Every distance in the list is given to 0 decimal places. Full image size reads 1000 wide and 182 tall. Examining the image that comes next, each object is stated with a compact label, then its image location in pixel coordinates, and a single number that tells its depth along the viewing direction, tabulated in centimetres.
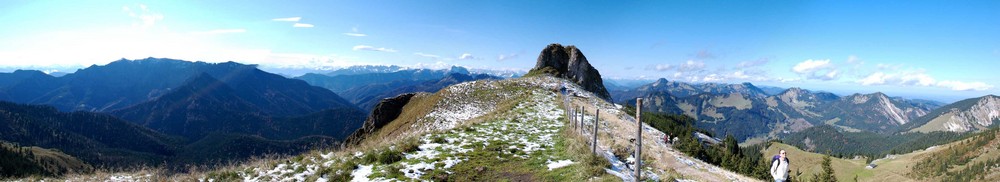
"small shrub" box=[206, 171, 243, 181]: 1474
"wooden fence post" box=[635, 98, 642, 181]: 1024
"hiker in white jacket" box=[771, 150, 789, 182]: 1252
